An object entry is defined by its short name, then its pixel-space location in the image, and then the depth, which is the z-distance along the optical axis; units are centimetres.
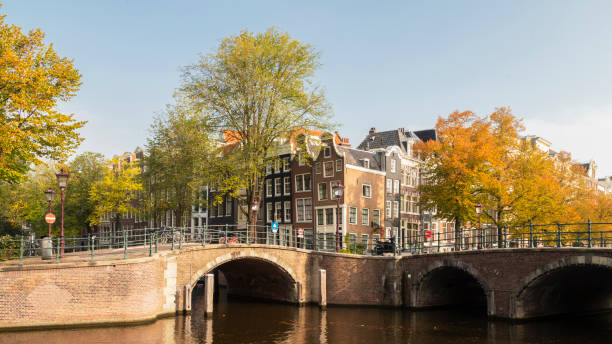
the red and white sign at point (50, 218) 2227
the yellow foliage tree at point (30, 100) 2206
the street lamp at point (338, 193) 3044
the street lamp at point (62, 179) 2450
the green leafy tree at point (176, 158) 3947
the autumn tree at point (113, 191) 4703
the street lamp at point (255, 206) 3280
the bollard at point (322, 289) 2881
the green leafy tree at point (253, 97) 3266
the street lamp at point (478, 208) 3116
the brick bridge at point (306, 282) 2025
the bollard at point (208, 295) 2528
